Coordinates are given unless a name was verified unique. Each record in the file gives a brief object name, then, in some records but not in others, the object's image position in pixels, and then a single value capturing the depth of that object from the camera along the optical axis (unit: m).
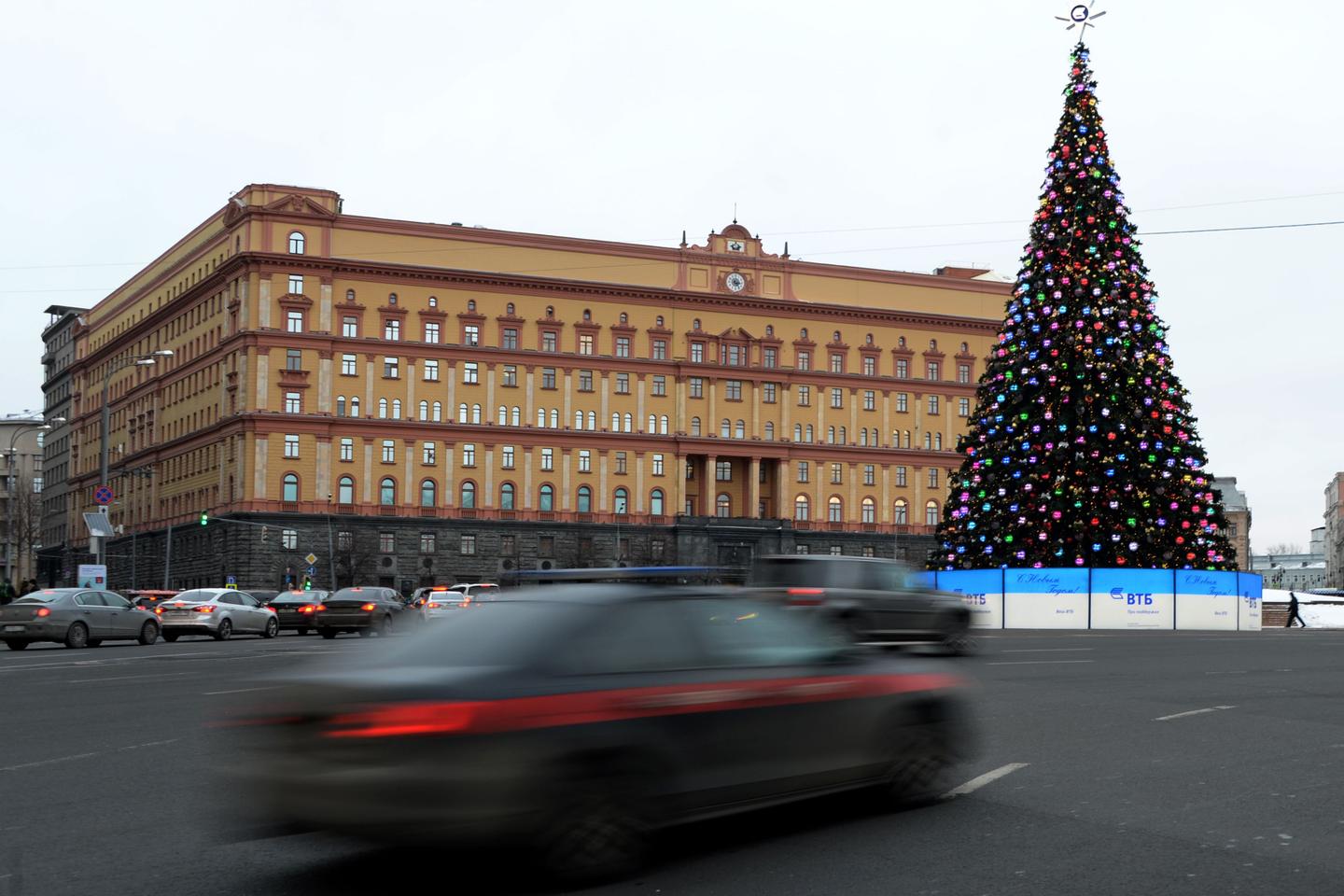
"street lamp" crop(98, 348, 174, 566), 48.91
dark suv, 21.86
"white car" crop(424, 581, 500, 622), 48.78
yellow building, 101.44
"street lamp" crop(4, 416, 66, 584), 105.06
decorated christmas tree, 44.44
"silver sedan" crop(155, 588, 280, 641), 41.81
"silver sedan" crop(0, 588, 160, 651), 34.44
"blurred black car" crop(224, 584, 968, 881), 7.02
